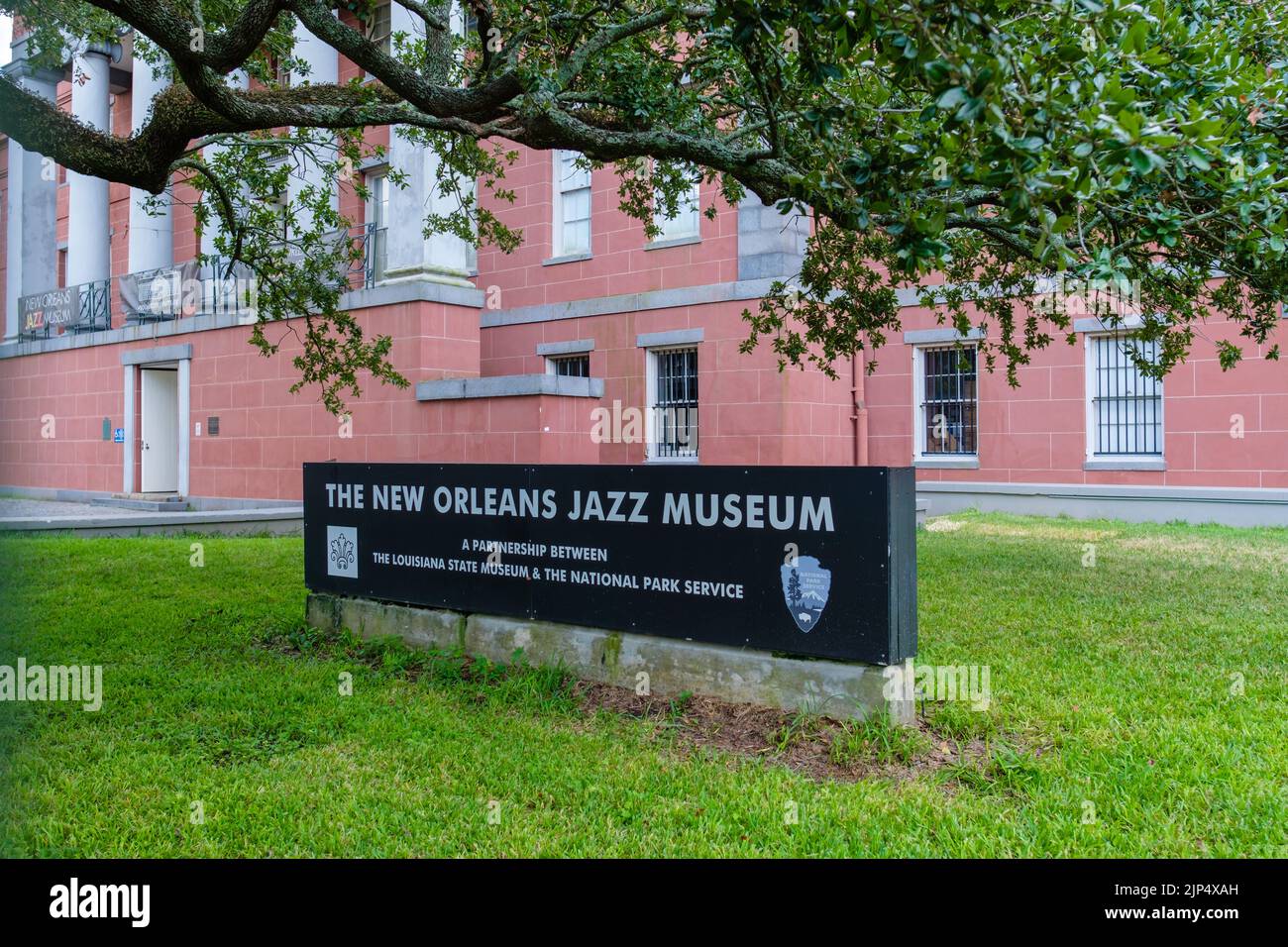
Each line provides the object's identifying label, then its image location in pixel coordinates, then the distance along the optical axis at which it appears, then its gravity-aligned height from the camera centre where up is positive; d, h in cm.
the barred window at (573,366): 1911 +217
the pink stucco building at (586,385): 1460 +157
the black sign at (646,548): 537 -42
